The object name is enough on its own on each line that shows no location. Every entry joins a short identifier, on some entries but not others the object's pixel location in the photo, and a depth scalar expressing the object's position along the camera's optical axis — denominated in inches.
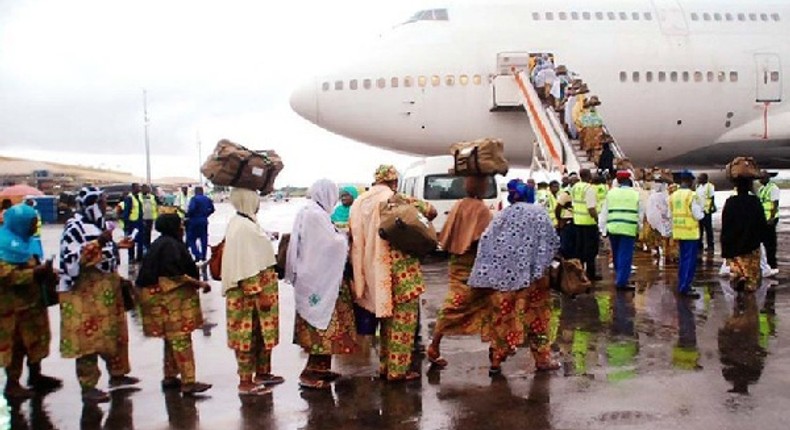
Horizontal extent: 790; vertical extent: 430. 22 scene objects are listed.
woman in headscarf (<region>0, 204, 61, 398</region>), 227.0
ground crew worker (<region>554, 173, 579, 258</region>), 468.4
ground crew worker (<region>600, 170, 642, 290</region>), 389.1
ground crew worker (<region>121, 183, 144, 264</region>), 574.9
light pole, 2364.9
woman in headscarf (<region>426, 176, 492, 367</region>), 247.8
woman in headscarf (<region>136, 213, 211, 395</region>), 224.8
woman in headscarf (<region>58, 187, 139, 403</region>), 220.2
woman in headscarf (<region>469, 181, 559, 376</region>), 234.8
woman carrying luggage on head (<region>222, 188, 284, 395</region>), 220.7
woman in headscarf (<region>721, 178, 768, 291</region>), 369.4
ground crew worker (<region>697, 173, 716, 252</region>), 526.6
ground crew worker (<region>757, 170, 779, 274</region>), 442.9
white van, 571.8
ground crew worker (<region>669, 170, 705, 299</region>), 369.1
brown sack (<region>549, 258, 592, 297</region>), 246.7
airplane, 701.3
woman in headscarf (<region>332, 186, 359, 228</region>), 375.6
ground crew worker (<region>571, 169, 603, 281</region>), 428.8
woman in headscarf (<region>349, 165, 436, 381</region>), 230.8
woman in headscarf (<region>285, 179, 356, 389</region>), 227.5
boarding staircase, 649.9
